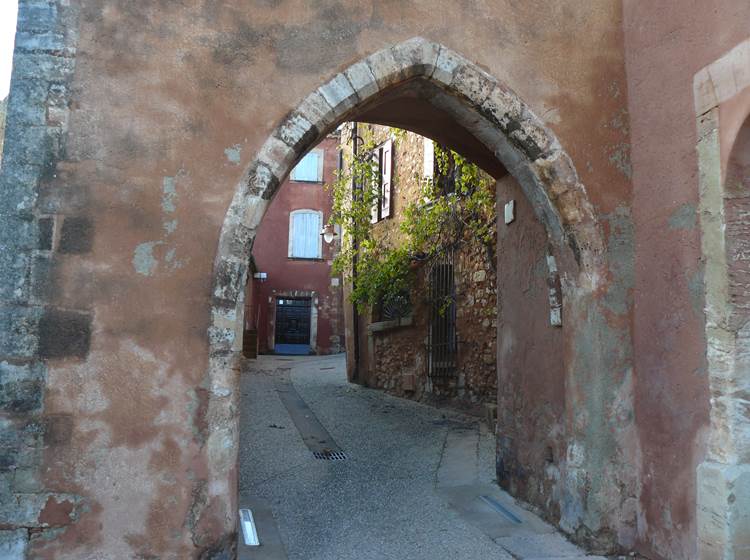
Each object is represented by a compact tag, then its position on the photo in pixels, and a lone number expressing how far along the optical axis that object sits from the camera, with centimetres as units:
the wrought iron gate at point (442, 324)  812
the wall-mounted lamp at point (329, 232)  1322
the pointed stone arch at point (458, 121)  324
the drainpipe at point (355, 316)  1071
